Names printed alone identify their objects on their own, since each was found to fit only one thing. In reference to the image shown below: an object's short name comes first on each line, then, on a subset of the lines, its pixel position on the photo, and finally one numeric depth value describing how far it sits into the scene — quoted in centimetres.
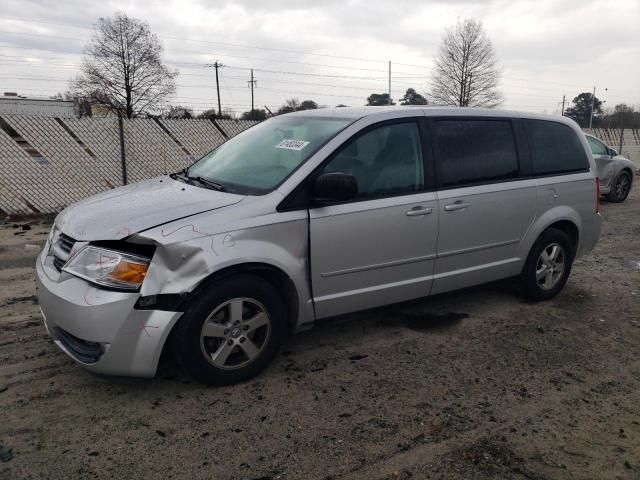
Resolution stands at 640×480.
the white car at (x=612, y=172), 1150
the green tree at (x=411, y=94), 4807
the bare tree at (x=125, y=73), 4462
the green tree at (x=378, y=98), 5492
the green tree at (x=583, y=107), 7994
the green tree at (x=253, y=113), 4211
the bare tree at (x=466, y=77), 4531
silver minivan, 292
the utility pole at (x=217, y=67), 6812
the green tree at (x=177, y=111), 4431
